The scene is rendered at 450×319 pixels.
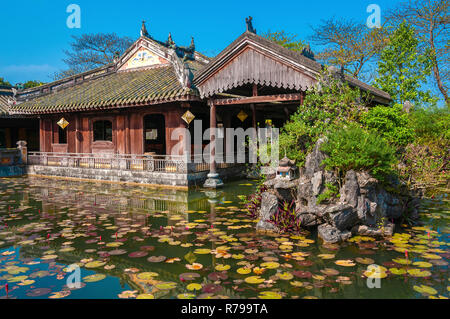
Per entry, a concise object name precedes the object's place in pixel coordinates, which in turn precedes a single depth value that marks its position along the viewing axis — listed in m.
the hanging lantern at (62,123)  16.16
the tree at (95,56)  36.69
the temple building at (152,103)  10.15
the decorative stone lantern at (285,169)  6.59
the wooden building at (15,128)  20.47
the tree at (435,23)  18.20
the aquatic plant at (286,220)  6.04
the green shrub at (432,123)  10.42
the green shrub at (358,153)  5.69
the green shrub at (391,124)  6.59
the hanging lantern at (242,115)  13.87
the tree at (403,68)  15.64
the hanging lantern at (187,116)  12.07
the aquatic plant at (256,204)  7.23
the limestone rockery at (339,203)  5.60
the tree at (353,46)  22.97
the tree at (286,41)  29.39
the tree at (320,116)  7.07
